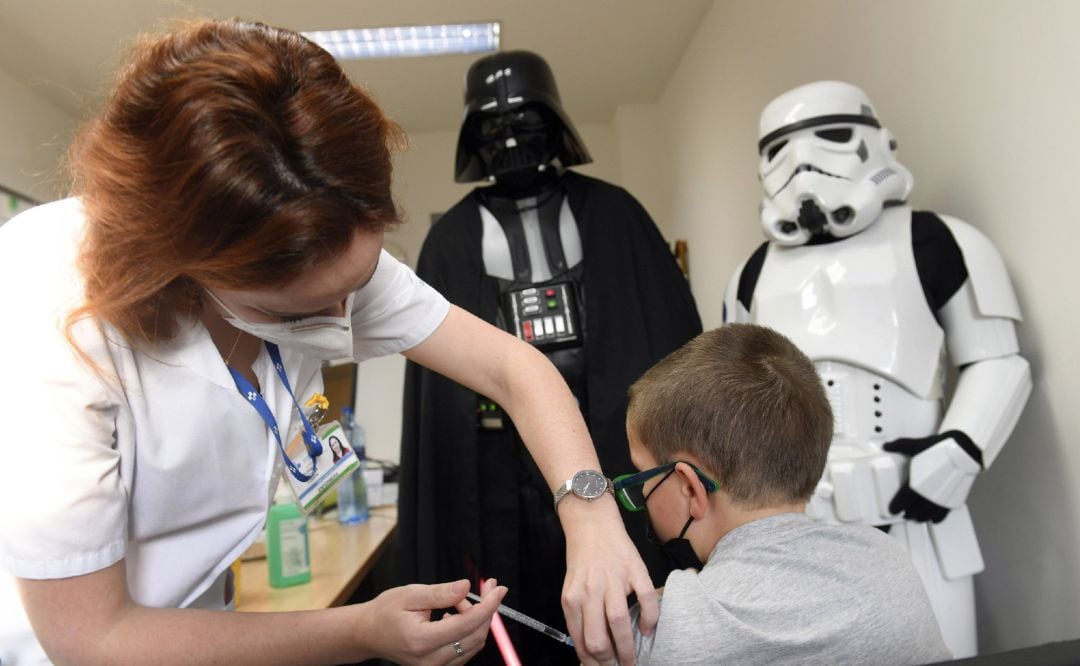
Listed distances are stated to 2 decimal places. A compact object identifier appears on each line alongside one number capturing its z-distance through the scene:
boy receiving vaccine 0.86
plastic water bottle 2.72
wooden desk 1.75
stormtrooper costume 1.51
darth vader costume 1.99
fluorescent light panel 3.90
